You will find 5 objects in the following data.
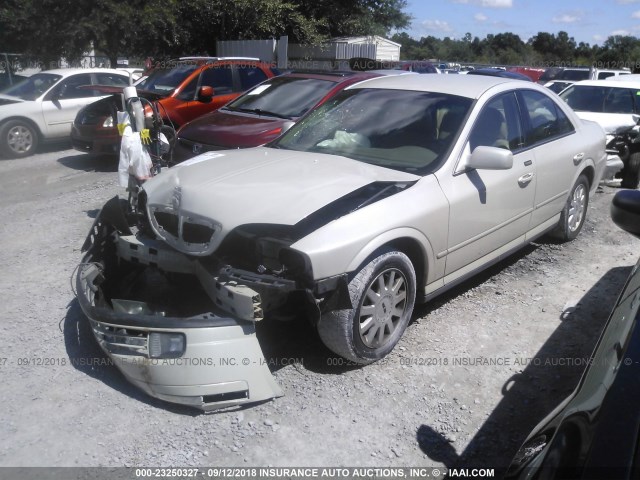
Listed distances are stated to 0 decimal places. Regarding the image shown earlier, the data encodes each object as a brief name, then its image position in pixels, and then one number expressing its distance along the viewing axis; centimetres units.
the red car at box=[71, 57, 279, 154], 980
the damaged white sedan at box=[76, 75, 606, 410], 317
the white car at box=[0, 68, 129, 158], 1088
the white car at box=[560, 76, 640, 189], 866
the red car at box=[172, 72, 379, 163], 704
